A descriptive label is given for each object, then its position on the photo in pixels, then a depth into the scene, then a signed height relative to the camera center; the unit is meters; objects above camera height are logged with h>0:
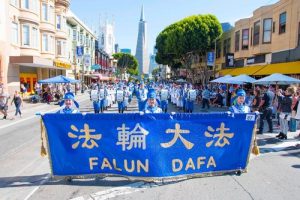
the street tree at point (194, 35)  30.43 +7.19
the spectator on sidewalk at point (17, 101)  12.80 -0.81
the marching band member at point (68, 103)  5.09 -0.35
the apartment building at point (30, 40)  20.74 +4.87
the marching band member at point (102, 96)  13.65 -0.50
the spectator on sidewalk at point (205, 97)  15.24 -0.50
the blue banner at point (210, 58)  28.81 +3.93
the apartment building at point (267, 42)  16.89 +4.34
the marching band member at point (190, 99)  13.65 -0.60
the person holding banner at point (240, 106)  5.39 -0.38
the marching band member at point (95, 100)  13.01 -0.69
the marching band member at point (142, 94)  12.97 -0.31
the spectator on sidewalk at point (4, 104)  12.38 -0.96
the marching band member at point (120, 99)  13.75 -0.66
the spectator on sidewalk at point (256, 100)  9.30 -0.40
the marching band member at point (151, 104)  5.45 -0.36
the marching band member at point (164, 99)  13.78 -0.61
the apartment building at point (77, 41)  37.83 +8.66
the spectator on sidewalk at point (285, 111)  7.95 -0.71
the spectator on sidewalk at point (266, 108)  8.48 -0.65
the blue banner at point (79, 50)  32.91 +5.33
